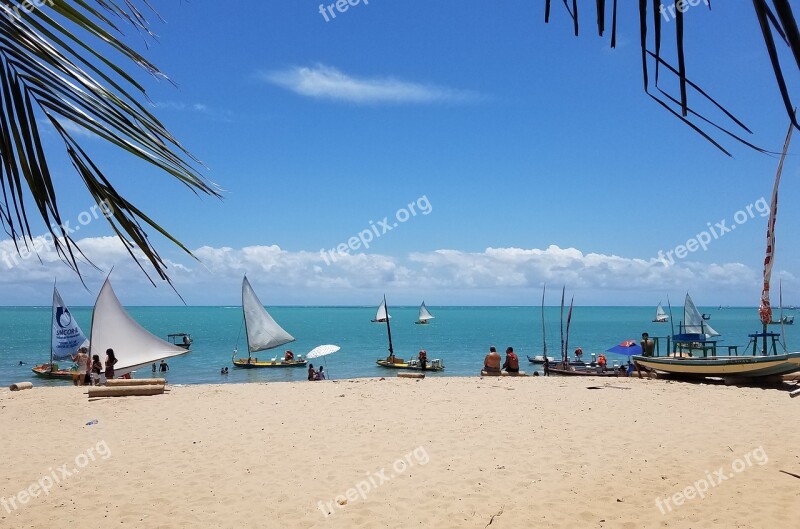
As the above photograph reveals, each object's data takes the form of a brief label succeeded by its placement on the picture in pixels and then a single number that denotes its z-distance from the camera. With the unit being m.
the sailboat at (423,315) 112.55
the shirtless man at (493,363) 19.38
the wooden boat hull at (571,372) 27.70
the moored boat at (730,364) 16.75
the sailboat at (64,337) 31.78
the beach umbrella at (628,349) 26.22
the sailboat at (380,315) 63.88
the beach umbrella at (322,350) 24.97
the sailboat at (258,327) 35.94
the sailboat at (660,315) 90.81
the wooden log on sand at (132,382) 15.17
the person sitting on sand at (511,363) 19.72
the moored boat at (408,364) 38.22
